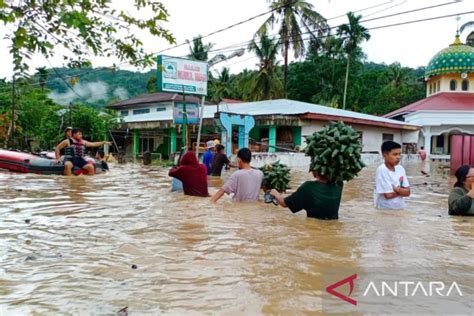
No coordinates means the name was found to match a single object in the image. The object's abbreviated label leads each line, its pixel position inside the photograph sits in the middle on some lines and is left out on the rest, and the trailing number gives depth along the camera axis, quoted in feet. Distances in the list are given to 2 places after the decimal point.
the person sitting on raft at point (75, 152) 44.97
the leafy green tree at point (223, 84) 154.29
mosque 109.81
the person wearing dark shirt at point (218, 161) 40.49
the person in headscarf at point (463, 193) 20.67
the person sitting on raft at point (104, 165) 54.68
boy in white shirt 20.58
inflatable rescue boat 47.49
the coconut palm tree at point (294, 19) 107.86
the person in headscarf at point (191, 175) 27.73
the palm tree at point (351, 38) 133.80
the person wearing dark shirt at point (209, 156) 44.99
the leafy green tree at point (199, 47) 140.36
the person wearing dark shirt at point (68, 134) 44.09
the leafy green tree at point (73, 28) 9.56
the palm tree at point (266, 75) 118.93
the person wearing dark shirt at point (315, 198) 19.44
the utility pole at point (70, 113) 87.25
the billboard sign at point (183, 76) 53.36
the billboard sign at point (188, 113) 53.42
